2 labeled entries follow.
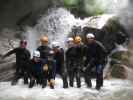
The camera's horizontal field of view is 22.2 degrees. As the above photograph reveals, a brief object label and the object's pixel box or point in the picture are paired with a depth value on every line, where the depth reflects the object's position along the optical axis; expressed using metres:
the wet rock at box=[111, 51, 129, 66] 12.40
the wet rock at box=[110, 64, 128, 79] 11.85
